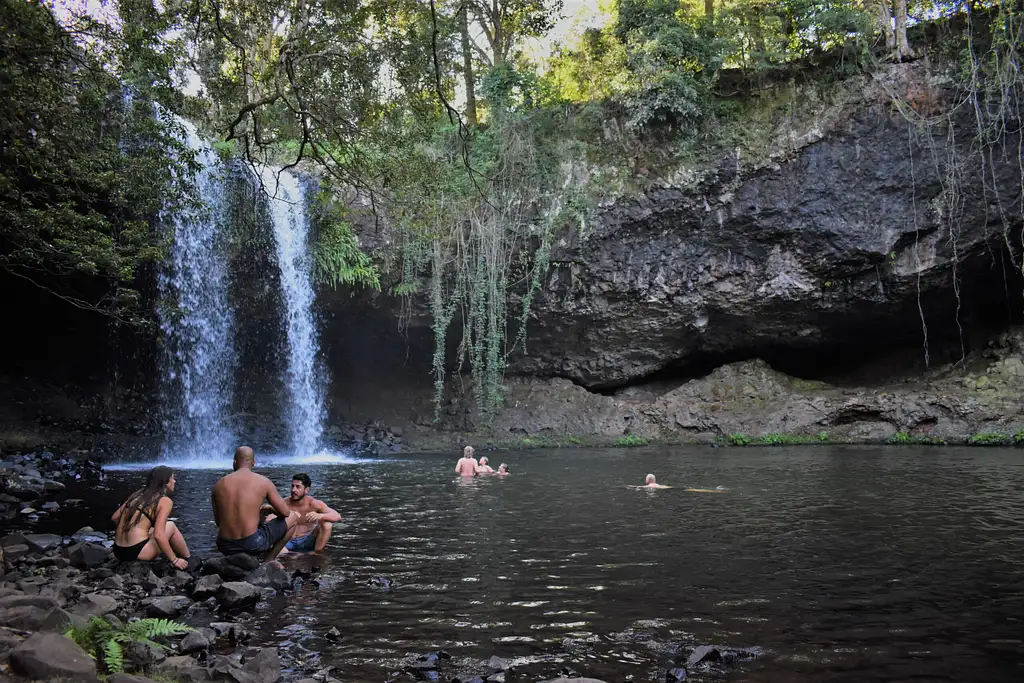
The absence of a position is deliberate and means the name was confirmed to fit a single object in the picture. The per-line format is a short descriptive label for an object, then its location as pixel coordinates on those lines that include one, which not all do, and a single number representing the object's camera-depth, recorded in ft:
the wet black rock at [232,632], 14.66
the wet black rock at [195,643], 13.55
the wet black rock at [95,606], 14.41
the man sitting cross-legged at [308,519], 23.31
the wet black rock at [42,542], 22.05
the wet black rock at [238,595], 17.12
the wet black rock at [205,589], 17.60
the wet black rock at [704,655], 13.03
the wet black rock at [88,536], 23.77
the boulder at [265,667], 12.23
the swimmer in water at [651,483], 36.19
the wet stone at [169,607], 16.11
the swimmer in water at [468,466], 43.45
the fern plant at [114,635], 11.75
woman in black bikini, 20.16
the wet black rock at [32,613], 12.03
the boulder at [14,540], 21.58
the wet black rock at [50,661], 9.32
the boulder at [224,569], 19.24
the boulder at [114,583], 18.19
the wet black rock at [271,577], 18.65
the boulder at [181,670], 11.91
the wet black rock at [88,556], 20.75
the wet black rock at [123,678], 9.73
